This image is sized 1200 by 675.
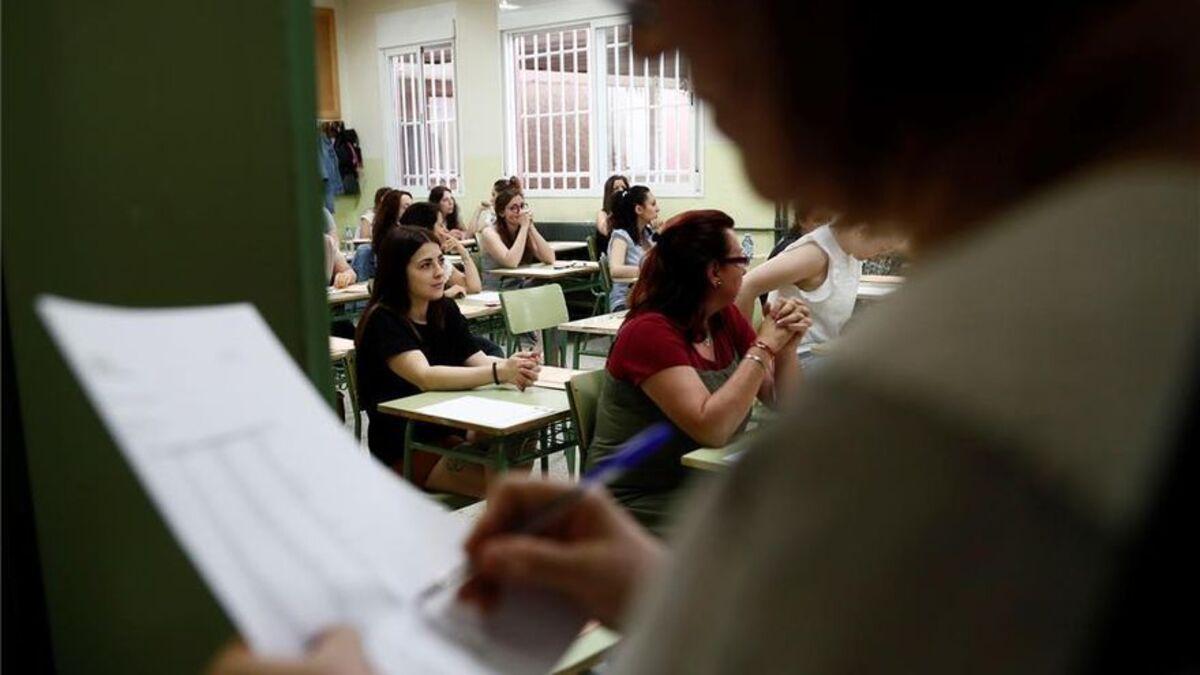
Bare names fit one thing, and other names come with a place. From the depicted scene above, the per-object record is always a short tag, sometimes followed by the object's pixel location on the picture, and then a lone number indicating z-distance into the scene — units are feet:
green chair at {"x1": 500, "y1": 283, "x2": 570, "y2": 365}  15.66
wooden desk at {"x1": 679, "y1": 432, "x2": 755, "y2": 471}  7.57
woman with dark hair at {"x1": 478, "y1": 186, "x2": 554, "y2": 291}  23.03
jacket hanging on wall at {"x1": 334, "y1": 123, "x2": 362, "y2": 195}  36.27
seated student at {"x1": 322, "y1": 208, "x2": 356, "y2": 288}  19.29
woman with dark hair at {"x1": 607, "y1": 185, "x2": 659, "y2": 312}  20.17
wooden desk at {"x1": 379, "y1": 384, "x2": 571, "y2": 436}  9.37
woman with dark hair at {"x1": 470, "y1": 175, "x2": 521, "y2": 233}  25.39
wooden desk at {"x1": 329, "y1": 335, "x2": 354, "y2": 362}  12.55
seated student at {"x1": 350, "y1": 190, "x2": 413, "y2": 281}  19.03
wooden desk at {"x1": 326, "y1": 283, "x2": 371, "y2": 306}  18.04
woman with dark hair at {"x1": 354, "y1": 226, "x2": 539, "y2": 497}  10.37
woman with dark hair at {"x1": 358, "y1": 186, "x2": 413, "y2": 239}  29.83
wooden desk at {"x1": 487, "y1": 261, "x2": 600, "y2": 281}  22.27
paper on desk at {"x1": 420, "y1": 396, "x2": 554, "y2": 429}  9.46
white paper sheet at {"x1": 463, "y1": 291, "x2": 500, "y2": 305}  17.85
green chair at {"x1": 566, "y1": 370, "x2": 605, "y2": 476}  9.14
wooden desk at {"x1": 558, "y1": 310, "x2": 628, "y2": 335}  15.16
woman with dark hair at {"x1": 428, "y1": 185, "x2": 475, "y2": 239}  26.43
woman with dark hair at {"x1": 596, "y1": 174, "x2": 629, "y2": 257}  24.33
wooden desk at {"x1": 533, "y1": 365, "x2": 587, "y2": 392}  11.28
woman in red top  7.84
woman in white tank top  10.88
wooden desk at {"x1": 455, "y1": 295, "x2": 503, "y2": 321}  16.89
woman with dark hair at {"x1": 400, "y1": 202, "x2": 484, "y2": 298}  19.66
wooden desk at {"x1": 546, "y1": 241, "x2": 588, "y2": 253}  29.30
